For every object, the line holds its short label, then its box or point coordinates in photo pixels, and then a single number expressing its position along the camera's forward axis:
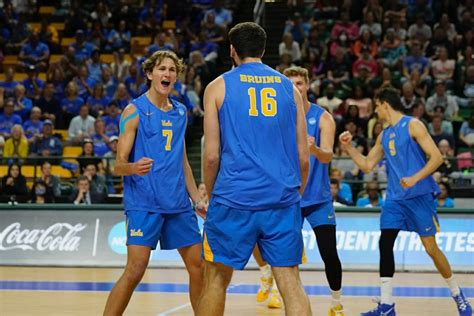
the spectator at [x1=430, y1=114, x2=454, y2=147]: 16.58
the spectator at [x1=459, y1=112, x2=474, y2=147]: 17.02
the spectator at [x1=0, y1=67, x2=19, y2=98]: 20.59
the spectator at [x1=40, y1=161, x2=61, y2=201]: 15.98
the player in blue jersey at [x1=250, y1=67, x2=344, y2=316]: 8.58
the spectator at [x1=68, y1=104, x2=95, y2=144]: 18.56
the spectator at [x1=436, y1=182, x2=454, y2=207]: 14.50
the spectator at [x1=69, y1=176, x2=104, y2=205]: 15.52
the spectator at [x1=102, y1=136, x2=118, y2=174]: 16.41
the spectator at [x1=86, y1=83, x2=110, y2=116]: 19.47
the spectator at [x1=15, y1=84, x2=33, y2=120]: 19.81
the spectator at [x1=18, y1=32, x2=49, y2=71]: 21.86
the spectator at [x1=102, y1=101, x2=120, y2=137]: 18.38
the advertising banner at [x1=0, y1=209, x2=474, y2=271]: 13.52
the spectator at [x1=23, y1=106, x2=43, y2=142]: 18.78
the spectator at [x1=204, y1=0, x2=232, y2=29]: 21.61
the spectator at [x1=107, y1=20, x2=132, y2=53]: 21.98
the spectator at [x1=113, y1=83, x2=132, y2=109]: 19.45
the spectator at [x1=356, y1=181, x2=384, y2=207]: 15.05
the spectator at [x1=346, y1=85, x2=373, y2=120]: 17.97
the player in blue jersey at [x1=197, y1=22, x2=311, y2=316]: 5.88
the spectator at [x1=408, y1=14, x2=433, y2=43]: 20.12
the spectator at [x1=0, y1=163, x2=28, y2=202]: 16.16
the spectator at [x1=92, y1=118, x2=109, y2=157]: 17.69
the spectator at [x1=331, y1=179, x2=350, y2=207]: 14.89
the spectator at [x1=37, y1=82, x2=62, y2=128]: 19.71
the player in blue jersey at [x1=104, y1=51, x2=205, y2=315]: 7.21
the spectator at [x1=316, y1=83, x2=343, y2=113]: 18.31
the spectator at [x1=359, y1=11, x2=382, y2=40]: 20.34
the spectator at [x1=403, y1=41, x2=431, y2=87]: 19.20
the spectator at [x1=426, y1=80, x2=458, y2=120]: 18.00
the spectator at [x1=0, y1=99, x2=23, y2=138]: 19.09
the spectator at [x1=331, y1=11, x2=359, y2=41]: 20.39
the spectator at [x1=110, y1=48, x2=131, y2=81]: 20.66
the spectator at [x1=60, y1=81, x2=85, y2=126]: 19.70
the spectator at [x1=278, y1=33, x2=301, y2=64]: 20.23
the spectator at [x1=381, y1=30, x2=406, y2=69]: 19.61
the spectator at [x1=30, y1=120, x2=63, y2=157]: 17.72
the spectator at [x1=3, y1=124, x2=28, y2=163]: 17.66
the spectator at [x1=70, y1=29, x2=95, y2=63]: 21.47
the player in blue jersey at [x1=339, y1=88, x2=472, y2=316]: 8.91
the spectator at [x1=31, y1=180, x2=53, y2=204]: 15.92
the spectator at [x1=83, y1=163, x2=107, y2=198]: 15.72
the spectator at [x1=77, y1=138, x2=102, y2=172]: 16.31
